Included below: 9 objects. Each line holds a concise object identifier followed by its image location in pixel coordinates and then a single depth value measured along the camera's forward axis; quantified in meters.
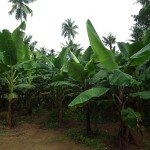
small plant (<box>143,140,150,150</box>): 4.03
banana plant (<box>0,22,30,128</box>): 4.51
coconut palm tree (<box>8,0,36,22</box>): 22.64
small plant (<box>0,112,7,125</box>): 5.39
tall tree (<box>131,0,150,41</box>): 12.93
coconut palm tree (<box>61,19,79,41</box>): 29.93
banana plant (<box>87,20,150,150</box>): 2.93
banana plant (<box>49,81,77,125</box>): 4.84
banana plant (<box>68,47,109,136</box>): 3.06
